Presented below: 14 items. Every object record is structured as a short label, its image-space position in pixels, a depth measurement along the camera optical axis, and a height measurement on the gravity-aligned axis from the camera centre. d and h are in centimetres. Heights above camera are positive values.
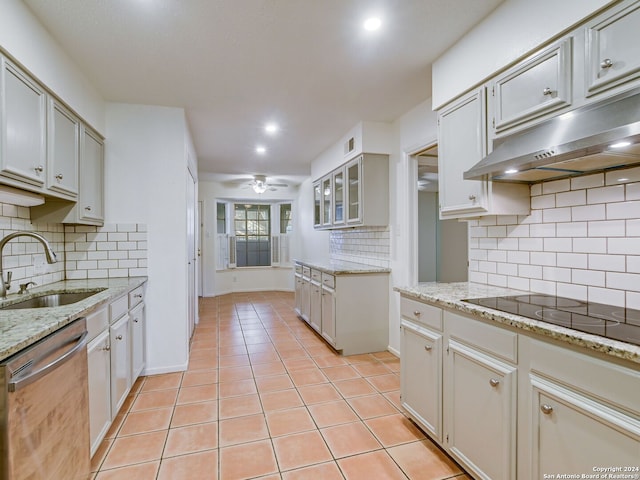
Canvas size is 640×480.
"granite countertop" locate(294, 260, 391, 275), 346 -34
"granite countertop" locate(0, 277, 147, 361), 116 -35
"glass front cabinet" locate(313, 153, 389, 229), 353 +53
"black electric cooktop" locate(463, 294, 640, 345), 116 -33
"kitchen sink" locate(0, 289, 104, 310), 203 -40
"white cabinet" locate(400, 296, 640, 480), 104 -65
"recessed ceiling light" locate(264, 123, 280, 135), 358 +124
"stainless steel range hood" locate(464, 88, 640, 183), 117 +36
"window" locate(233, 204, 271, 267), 754 +11
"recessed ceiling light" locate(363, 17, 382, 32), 184 +123
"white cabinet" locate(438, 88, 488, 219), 193 +54
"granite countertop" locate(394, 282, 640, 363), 101 -33
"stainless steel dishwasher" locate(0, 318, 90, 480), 105 -64
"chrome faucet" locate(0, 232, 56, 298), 180 -7
